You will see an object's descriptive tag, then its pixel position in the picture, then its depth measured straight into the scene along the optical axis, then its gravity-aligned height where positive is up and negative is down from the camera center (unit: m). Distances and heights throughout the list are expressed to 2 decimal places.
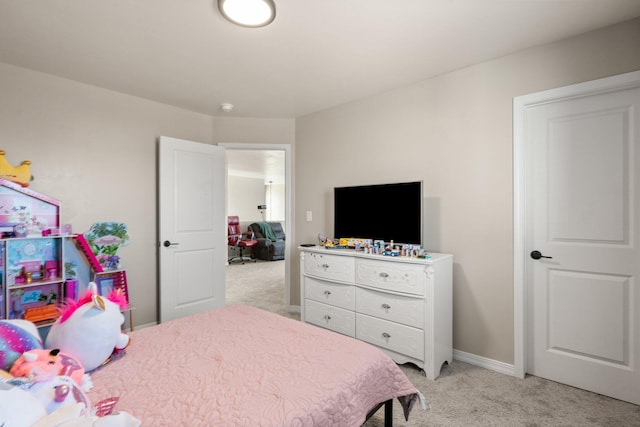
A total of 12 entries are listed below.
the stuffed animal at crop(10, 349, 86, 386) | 1.04 -0.54
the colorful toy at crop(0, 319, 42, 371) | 1.12 -0.48
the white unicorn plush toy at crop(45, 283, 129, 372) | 1.29 -0.50
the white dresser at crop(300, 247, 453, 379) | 2.31 -0.73
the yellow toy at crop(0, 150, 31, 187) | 2.41 +0.33
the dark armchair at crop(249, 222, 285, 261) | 7.93 -0.73
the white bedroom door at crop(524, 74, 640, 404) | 2.00 -0.17
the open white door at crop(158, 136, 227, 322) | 3.31 -0.15
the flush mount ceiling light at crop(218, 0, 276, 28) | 1.76 +1.18
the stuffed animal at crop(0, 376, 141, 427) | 0.80 -0.54
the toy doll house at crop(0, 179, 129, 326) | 2.36 -0.37
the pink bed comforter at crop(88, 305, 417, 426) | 1.06 -0.66
